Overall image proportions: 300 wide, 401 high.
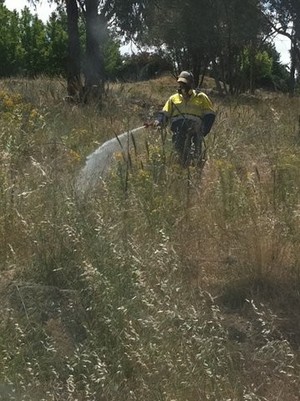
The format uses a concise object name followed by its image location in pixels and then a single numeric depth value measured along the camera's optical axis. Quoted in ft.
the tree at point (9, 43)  153.89
